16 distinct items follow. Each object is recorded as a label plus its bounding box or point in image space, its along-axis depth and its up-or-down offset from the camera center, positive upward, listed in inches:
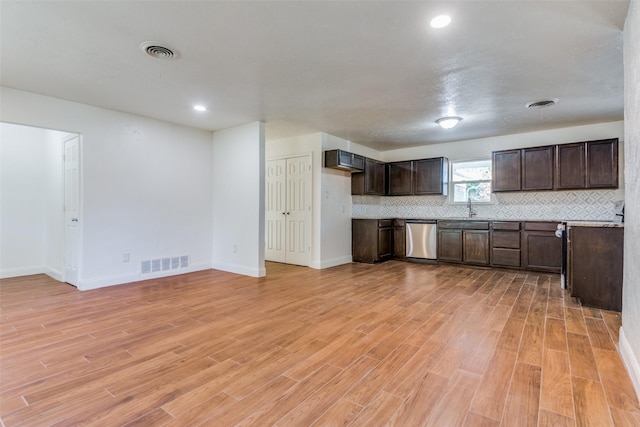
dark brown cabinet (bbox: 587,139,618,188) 179.3 +29.7
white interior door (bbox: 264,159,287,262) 237.0 +3.5
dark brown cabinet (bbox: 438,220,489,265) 213.5 -19.5
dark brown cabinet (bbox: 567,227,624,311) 120.5 -20.9
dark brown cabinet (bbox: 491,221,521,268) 202.1 -19.7
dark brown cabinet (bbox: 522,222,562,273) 189.5 -21.0
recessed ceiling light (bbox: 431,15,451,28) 84.5 +54.0
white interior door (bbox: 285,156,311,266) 221.1 +3.3
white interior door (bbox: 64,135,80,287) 160.4 +4.7
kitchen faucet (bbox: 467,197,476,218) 235.0 +2.4
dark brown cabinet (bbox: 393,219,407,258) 248.1 -20.0
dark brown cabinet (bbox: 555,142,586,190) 187.8 +29.5
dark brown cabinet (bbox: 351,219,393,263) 232.5 -19.5
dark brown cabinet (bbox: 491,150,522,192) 208.7 +29.9
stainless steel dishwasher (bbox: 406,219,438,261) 233.3 -19.4
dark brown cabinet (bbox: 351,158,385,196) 240.4 +27.3
